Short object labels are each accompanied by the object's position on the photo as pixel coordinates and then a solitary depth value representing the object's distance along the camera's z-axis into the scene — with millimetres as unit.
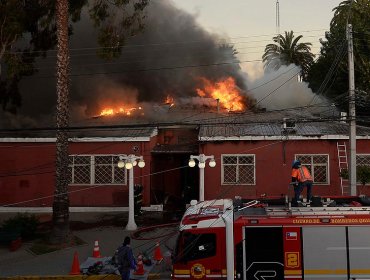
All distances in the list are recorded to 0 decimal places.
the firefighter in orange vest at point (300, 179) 11056
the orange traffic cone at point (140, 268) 11742
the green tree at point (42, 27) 16734
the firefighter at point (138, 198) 18930
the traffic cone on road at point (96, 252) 13476
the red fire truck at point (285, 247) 8977
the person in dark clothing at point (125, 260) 10336
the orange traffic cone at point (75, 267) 12117
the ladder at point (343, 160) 20005
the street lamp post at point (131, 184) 16625
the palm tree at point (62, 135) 15562
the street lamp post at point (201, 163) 15598
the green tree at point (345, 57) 33394
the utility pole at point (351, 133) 14953
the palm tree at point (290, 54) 48594
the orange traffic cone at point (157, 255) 12922
